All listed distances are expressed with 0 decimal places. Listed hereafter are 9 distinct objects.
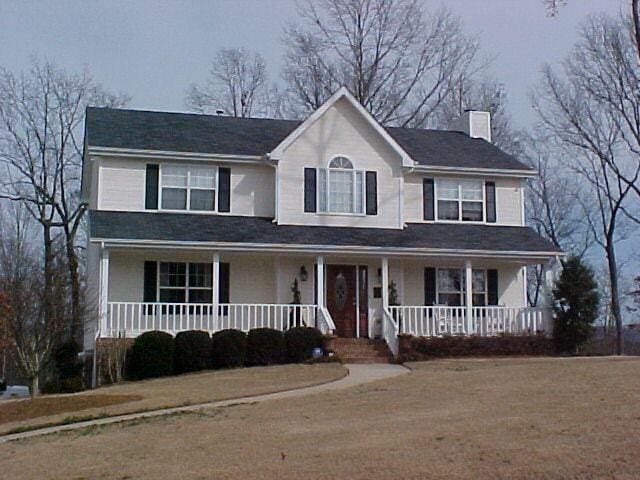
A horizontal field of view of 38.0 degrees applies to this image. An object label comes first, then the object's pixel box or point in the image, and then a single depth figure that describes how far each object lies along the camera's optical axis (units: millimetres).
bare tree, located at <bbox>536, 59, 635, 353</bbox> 41031
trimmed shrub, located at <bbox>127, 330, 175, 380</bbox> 24297
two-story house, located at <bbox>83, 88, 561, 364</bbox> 26844
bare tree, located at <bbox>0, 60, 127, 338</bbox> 40781
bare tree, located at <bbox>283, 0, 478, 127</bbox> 45250
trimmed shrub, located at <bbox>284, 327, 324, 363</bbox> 25328
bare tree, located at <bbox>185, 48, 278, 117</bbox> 49312
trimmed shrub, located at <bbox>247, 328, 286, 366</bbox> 25141
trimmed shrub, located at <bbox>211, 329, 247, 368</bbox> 24859
